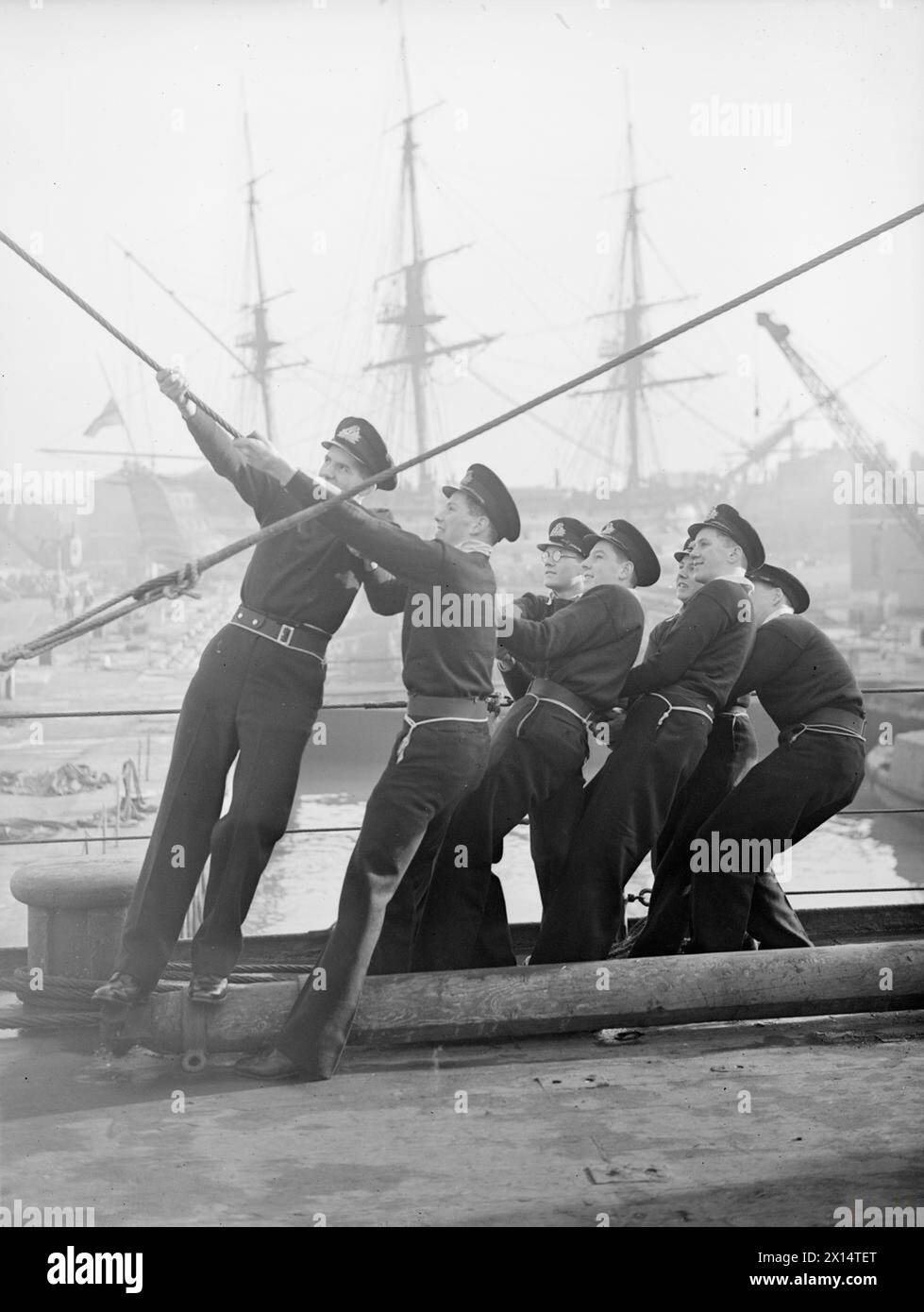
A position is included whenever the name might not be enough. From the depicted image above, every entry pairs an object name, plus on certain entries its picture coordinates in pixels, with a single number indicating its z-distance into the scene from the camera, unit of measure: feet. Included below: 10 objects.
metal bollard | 16.01
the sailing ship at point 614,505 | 186.80
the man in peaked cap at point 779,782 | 16.30
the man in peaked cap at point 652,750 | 16.11
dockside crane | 180.75
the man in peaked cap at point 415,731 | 14.08
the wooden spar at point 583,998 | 14.25
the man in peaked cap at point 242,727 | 14.43
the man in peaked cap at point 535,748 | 16.05
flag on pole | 135.23
